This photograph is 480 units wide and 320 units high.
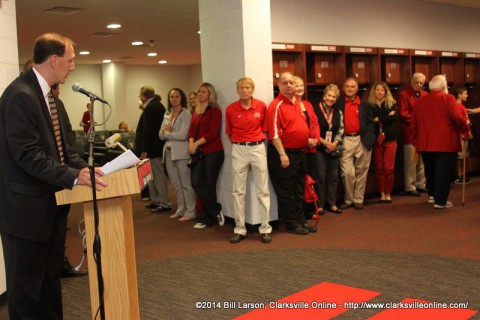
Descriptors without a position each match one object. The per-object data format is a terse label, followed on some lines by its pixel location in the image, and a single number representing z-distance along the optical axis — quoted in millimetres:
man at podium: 2348
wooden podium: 2426
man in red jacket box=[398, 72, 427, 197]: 7316
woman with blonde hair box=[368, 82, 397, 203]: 6824
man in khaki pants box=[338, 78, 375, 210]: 6520
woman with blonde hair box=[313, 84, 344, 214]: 6312
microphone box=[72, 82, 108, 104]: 2406
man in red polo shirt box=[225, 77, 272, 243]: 5223
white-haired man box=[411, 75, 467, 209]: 6191
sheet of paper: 2344
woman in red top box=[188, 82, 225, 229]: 5777
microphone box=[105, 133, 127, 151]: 2439
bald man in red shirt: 5316
